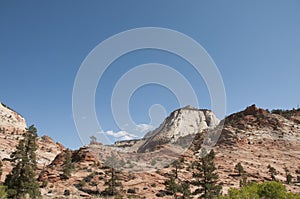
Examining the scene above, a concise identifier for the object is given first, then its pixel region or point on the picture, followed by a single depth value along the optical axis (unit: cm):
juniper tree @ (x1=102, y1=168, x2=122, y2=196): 4269
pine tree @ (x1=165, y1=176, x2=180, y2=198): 4115
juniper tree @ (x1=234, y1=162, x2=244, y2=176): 5559
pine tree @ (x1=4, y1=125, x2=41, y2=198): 3108
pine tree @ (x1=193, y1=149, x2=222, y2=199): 3500
